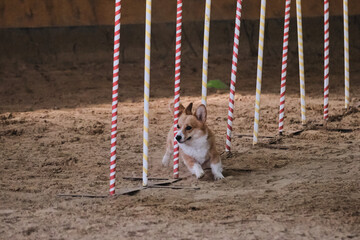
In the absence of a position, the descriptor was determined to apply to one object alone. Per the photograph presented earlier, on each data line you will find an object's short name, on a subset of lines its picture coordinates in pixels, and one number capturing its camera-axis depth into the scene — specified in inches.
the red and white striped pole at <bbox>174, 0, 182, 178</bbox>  556.4
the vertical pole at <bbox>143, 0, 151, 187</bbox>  516.4
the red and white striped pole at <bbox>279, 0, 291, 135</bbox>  711.7
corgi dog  565.0
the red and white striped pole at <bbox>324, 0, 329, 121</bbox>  777.6
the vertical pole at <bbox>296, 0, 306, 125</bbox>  757.9
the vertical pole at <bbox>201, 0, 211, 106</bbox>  613.3
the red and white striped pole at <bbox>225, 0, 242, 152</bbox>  641.0
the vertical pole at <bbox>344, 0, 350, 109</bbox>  801.8
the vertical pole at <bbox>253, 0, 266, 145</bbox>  668.1
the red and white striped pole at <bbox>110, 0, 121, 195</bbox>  501.0
